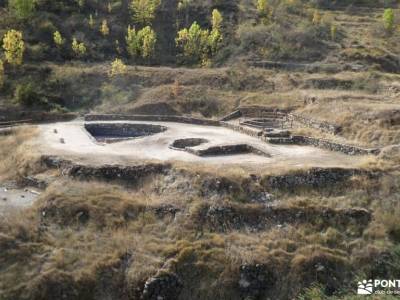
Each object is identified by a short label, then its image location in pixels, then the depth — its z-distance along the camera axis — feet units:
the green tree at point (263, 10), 204.66
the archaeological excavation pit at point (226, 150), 95.09
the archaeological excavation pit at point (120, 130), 120.88
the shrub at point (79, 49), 167.73
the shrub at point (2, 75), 141.70
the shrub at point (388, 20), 199.21
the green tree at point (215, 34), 179.01
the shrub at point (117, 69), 152.35
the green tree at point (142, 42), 174.70
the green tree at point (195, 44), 178.50
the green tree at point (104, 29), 184.16
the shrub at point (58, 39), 168.93
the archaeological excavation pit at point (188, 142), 103.67
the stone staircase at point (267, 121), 121.65
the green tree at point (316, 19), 198.08
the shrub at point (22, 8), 175.22
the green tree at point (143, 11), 195.31
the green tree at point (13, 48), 151.02
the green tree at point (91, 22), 187.25
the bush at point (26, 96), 134.21
